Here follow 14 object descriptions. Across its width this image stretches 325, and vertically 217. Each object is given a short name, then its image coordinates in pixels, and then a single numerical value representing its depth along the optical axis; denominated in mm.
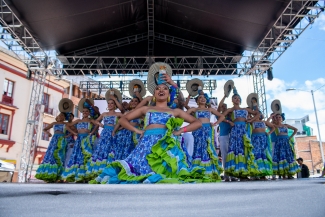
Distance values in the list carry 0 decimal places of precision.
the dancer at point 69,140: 6270
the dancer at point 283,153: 6147
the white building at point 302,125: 26738
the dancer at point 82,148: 5711
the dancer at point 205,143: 4992
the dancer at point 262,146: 5593
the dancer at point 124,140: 5270
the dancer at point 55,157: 5848
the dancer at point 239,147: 5453
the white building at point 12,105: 15585
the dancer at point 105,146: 5270
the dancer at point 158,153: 2832
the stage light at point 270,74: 8727
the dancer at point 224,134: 5922
